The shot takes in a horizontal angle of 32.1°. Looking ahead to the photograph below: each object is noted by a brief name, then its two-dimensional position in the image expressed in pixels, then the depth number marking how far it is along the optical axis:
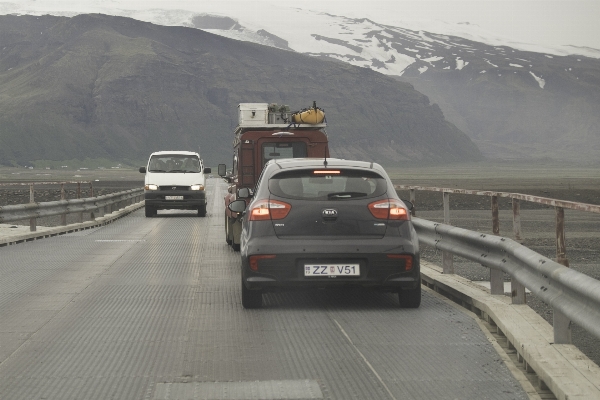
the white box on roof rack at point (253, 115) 20.95
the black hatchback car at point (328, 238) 10.05
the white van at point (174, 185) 33.28
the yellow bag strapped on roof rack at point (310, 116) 20.64
